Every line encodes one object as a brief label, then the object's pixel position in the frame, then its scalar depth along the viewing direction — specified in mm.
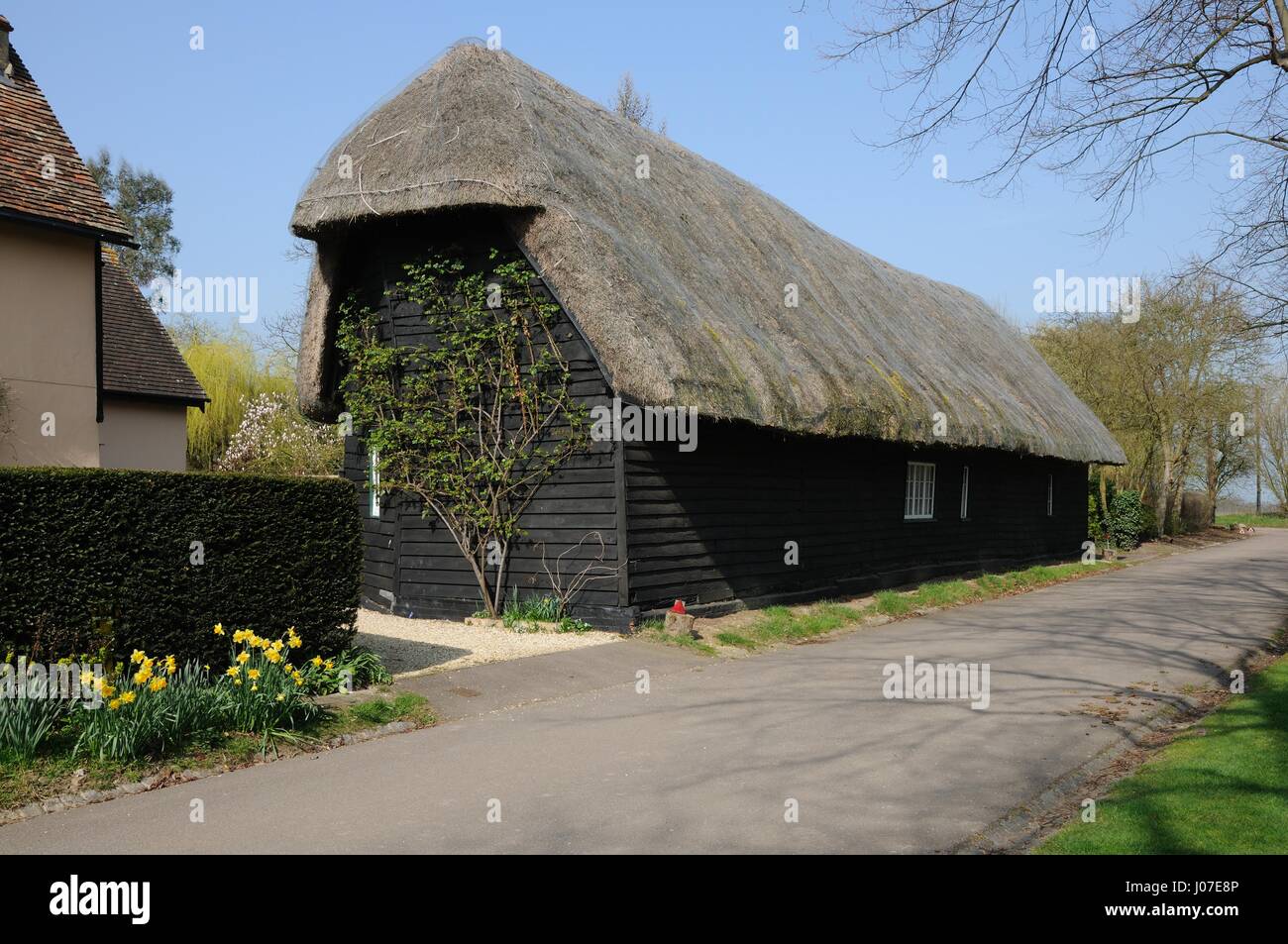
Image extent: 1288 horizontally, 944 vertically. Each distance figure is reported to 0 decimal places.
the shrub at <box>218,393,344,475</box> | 27891
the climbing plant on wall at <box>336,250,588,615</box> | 12859
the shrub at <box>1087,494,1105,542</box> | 33281
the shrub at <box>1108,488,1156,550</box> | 34500
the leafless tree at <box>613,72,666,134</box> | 42438
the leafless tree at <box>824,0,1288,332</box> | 8375
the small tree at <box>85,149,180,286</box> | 48906
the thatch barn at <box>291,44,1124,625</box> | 12211
